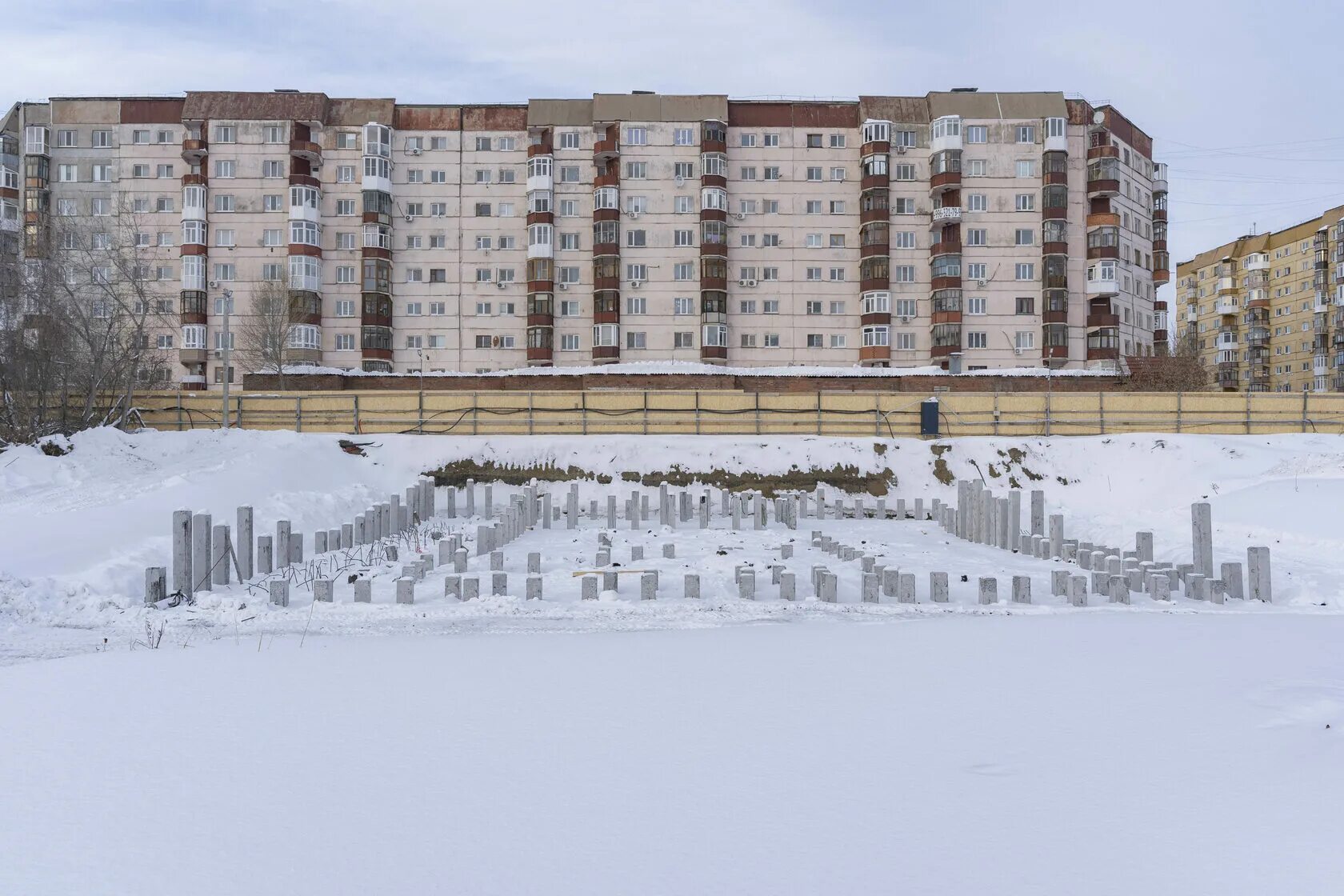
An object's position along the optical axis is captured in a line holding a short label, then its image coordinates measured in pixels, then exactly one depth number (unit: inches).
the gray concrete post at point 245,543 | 504.7
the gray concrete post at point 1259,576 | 473.1
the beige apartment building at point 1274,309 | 3454.7
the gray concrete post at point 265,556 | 521.7
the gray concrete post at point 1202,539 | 521.0
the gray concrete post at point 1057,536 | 643.5
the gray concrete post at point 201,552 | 463.2
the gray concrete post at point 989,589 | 450.0
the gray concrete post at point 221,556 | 482.6
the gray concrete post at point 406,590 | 436.1
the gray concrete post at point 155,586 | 424.8
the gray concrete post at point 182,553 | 446.3
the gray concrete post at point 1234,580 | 477.7
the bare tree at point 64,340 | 1038.4
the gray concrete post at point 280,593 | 433.1
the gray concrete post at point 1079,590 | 454.0
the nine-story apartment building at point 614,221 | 2244.1
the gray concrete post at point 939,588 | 458.6
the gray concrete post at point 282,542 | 537.3
